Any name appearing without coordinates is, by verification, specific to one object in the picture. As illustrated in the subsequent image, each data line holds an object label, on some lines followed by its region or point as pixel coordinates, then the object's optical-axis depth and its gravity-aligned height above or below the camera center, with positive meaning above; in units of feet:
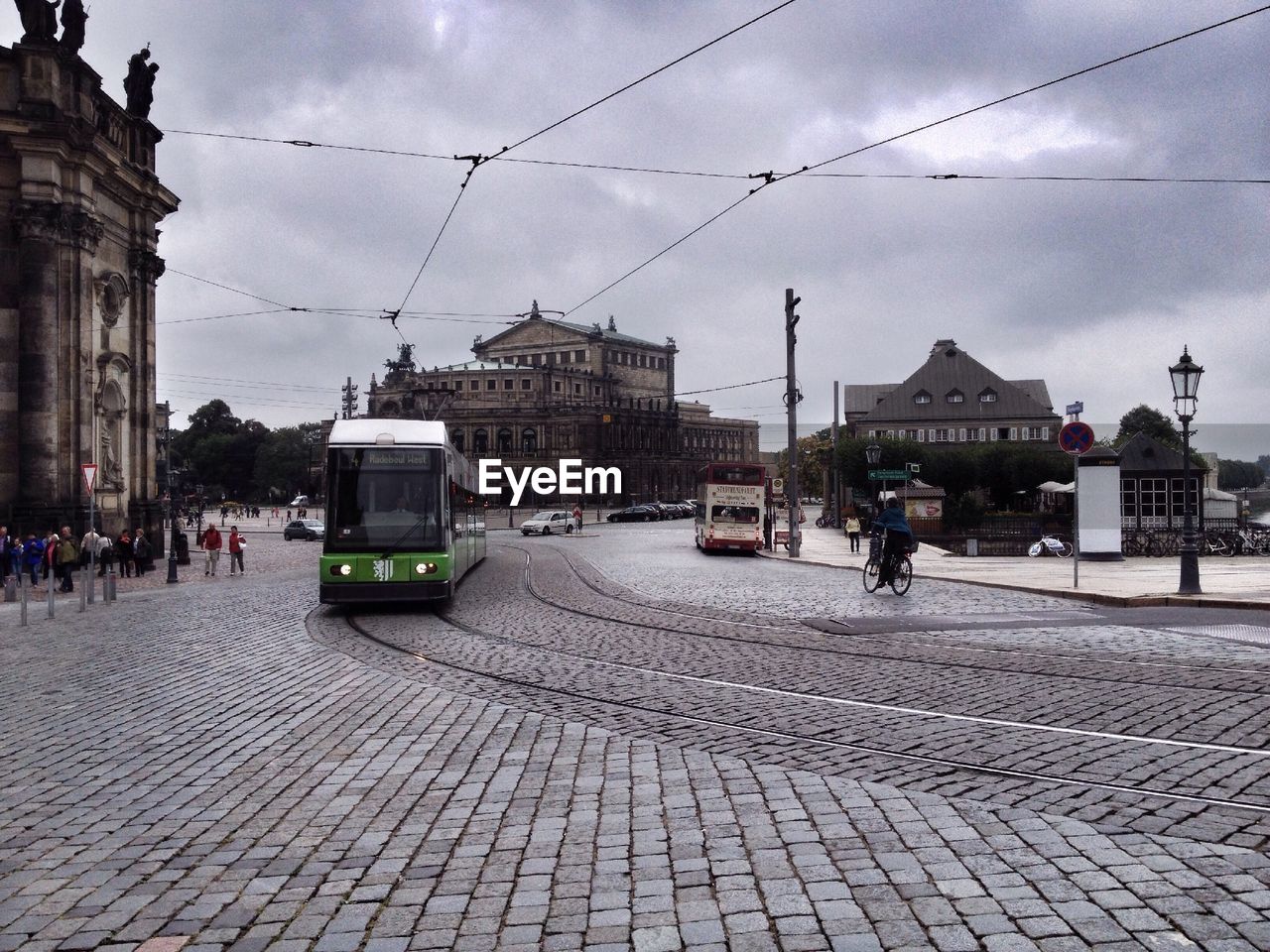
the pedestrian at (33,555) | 86.94 -4.50
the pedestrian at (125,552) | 100.83 -5.20
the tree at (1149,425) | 382.63 +21.52
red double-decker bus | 133.90 -2.19
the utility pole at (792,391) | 121.19 +10.95
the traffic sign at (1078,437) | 63.46 +2.81
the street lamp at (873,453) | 144.97 +4.62
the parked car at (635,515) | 311.68 -6.77
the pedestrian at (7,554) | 87.86 -4.49
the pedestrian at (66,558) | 84.89 -4.67
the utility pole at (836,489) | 241.55 -0.06
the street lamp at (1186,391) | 63.95 +5.63
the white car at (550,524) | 225.56 -6.60
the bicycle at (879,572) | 64.90 -5.15
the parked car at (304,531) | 215.92 -6.98
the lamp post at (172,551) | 92.79 -4.62
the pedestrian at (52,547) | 83.76 -3.84
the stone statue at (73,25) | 102.53 +44.45
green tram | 54.03 -1.05
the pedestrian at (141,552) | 107.76 -5.49
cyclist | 61.67 -2.76
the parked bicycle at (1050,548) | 134.51 -7.75
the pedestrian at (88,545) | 75.45 -3.67
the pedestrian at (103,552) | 79.14 -4.17
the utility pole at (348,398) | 162.40 +14.62
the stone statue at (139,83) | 120.67 +45.66
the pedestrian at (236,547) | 108.99 -5.17
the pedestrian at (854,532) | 136.26 -5.38
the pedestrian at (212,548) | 106.41 -5.11
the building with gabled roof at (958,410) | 339.16 +24.03
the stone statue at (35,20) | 99.19 +43.49
